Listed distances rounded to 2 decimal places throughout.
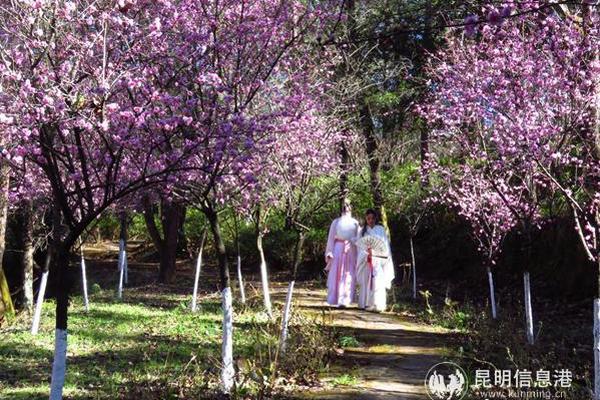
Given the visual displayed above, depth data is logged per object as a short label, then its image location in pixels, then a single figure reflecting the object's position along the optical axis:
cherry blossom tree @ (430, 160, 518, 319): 8.96
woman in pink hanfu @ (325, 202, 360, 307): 9.29
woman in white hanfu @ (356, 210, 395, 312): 9.23
